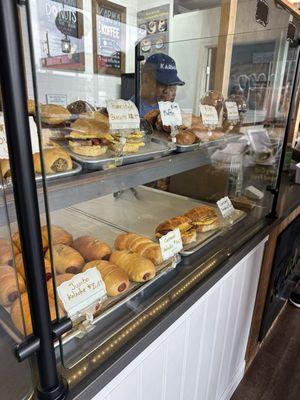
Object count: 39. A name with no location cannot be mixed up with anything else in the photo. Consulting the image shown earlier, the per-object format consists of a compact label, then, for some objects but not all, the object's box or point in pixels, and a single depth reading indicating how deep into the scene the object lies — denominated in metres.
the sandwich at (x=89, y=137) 0.74
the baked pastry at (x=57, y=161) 0.61
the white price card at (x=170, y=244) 0.88
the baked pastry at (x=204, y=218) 1.11
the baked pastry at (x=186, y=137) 0.97
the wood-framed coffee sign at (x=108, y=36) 1.19
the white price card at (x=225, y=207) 1.28
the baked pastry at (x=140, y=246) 0.87
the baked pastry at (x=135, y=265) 0.80
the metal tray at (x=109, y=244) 0.64
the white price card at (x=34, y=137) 0.45
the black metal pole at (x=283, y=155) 1.28
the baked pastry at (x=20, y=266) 0.62
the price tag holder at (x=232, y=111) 1.32
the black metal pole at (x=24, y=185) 0.34
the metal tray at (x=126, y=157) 0.70
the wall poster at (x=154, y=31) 1.34
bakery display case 0.63
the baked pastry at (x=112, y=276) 0.73
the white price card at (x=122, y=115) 0.85
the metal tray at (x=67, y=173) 0.61
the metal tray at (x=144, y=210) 1.09
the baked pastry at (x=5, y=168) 0.49
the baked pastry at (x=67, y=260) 0.73
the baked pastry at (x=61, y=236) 0.82
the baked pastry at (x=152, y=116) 1.07
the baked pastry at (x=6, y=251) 0.66
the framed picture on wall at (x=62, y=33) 0.86
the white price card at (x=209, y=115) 1.15
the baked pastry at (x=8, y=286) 0.64
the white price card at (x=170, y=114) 1.03
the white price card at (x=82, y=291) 0.60
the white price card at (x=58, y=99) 0.82
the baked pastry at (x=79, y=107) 0.87
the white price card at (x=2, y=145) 0.50
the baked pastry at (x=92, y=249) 0.83
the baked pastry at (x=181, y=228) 1.00
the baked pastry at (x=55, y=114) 0.70
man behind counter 1.28
